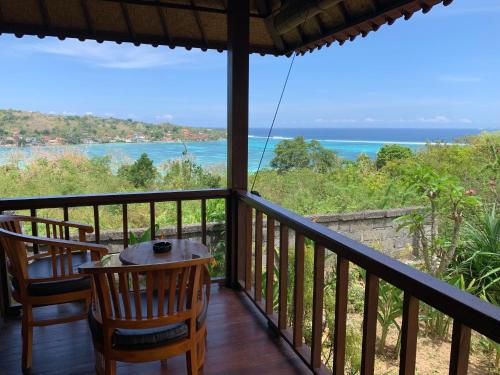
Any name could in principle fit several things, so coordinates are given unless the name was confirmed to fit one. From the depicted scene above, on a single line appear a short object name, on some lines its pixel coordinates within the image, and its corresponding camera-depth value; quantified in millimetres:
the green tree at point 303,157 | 10891
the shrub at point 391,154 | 9773
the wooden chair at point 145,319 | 1618
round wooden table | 2154
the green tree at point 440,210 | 4418
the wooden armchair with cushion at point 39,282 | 2070
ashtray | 2291
